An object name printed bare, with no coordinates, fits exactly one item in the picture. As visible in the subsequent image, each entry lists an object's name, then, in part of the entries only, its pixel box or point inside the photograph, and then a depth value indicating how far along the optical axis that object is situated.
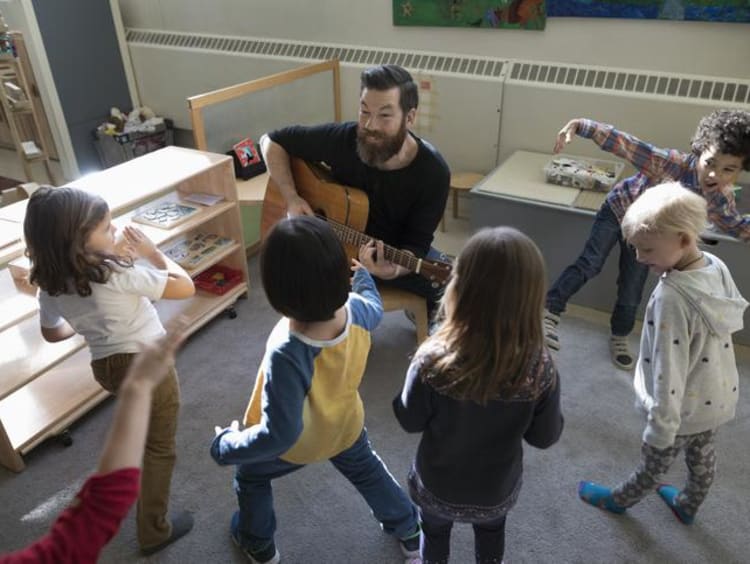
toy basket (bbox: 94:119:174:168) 3.86
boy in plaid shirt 1.77
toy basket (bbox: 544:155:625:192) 2.61
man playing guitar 1.90
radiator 2.62
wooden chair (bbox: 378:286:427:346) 2.05
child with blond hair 1.26
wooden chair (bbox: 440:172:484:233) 3.02
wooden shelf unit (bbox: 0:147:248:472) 1.87
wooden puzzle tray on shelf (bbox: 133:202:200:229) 2.34
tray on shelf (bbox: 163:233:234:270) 2.48
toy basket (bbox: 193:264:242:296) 2.65
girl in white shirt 1.31
